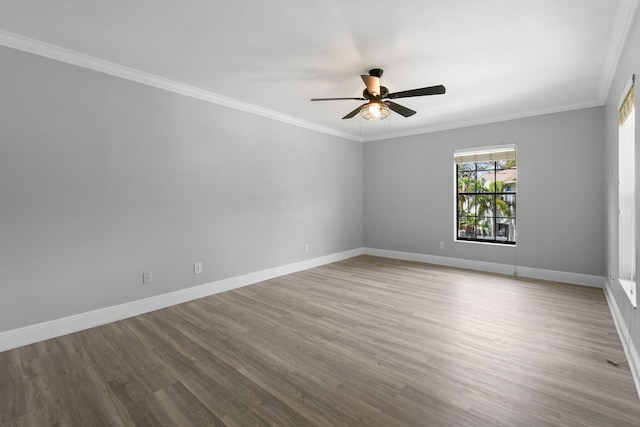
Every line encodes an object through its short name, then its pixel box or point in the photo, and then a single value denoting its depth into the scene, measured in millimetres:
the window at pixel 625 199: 2809
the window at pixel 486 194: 5145
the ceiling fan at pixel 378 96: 3031
